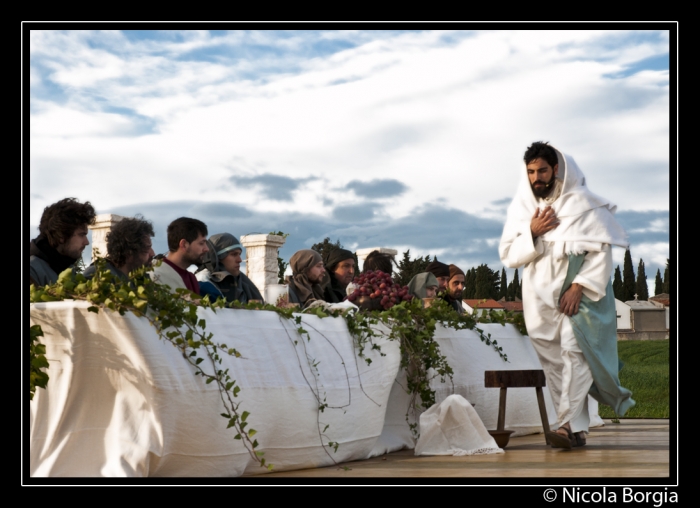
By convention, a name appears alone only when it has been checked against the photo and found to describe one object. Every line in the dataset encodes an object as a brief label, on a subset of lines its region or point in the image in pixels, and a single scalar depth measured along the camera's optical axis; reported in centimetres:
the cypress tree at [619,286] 3847
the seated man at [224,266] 568
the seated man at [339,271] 643
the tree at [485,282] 3522
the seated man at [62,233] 423
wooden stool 520
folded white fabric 477
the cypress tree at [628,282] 3831
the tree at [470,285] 3522
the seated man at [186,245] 482
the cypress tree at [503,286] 3763
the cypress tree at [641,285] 3616
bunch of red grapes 537
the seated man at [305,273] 583
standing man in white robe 507
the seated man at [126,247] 480
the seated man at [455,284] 757
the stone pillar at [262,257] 1495
